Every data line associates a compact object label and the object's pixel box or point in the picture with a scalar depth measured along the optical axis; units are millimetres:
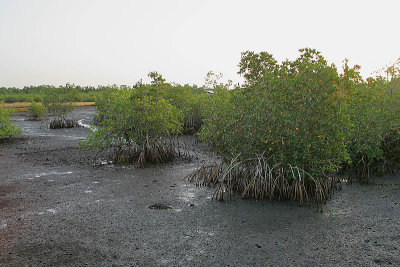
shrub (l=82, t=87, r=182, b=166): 12039
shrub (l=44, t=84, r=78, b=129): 28391
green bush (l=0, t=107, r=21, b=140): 18742
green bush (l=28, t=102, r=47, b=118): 37688
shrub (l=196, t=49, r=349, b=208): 7379
